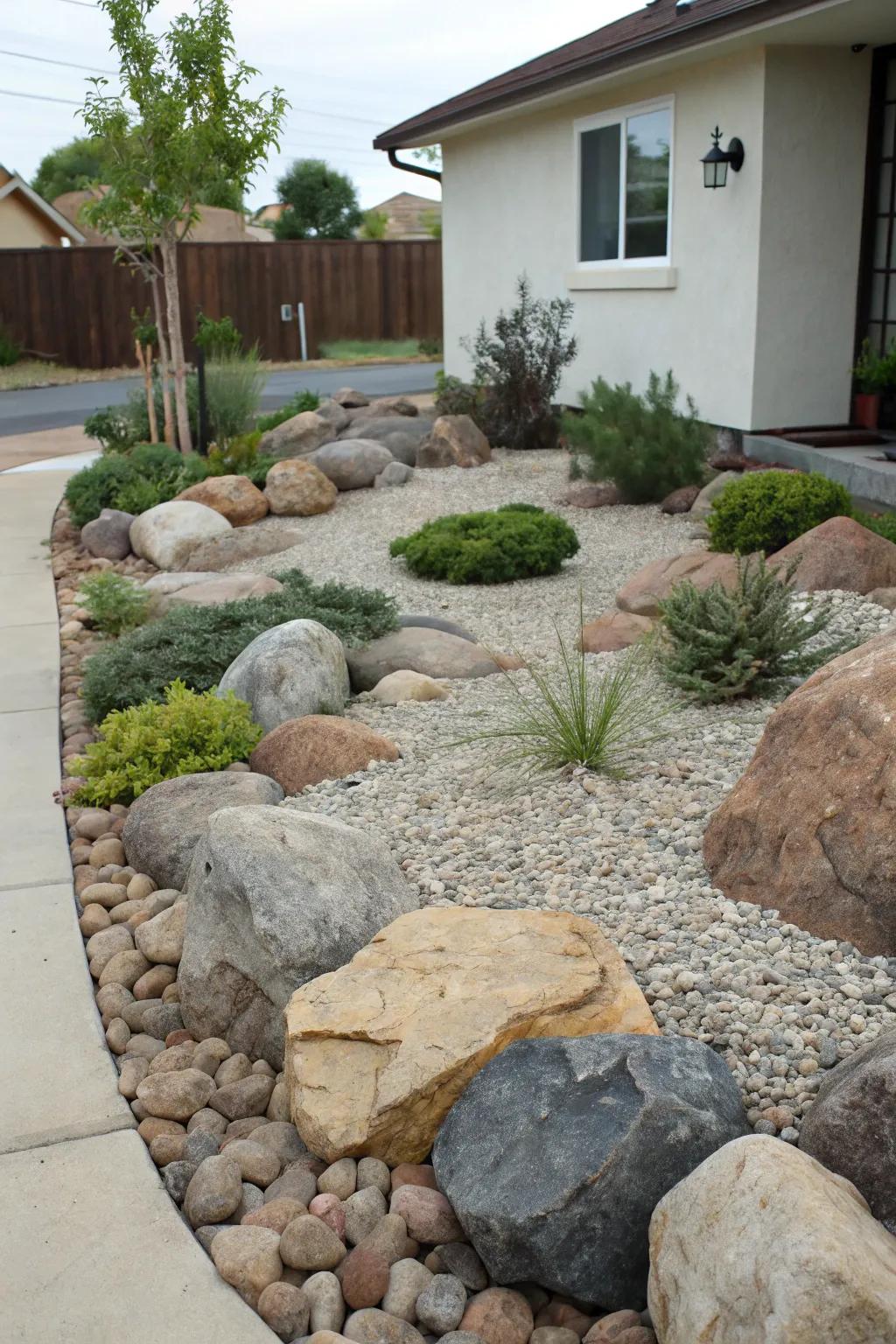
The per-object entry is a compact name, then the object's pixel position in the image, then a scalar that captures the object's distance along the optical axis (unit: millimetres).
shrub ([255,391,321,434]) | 14000
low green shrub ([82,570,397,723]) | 6031
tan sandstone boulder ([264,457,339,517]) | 10680
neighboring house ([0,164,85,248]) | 36656
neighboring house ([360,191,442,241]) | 59569
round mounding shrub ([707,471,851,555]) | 7754
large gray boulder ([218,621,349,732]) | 5586
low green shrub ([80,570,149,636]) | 7406
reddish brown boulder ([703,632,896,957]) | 3371
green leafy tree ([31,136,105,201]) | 54656
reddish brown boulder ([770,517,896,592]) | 6703
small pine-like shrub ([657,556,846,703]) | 5223
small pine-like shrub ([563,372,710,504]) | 10086
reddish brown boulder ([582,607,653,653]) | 6547
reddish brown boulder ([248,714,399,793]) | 4988
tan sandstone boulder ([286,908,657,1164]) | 2900
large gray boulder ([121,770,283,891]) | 4402
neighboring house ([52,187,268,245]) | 44219
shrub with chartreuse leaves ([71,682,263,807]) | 5047
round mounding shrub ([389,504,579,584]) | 8375
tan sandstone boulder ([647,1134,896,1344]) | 2072
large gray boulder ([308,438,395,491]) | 11500
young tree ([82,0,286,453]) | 11945
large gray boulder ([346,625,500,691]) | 6316
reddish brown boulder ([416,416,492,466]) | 12172
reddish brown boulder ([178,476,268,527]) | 10422
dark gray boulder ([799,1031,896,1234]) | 2512
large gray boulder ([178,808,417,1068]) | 3412
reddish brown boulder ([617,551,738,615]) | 6977
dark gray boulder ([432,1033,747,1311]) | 2541
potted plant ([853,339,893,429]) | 9789
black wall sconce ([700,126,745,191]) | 10094
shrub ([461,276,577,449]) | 12734
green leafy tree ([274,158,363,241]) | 39594
